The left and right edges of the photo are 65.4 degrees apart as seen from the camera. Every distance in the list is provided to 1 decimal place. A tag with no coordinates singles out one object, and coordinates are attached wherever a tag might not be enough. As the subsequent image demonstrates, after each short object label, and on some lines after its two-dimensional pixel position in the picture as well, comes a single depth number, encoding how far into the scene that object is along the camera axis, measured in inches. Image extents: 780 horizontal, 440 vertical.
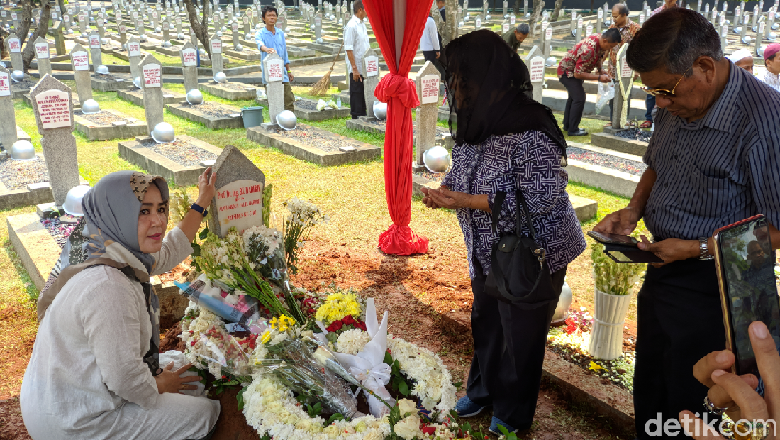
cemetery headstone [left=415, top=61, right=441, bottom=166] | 272.8
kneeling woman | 85.0
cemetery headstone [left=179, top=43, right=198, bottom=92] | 463.8
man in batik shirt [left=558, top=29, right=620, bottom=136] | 338.8
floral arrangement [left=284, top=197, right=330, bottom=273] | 128.3
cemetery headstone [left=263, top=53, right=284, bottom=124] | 375.2
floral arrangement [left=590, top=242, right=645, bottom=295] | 126.3
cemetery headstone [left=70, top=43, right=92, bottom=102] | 431.2
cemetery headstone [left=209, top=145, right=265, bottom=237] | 119.1
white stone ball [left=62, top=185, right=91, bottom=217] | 220.4
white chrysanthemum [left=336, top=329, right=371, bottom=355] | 95.8
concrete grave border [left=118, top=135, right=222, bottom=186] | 291.1
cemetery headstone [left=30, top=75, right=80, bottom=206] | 221.6
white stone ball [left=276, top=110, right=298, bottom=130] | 374.9
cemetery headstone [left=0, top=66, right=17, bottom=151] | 329.4
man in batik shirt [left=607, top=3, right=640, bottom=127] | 343.9
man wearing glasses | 77.7
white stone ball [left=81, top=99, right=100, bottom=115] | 427.7
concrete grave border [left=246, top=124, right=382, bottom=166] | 321.1
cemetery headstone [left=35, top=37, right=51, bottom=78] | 480.4
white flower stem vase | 129.3
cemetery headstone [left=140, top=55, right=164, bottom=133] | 343.9
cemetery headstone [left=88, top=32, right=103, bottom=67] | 609.6
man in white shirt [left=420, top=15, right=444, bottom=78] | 400.5
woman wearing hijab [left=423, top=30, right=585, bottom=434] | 95.7
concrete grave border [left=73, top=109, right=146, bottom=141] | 378.3
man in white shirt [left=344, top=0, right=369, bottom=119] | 399.2
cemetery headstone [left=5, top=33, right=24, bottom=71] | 562.6
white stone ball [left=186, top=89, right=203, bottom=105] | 462.6
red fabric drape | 197.9
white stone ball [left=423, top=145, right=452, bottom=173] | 277.7
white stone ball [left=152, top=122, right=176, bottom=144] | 347.9
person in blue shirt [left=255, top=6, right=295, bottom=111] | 397.4
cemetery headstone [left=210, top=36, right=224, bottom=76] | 567.4
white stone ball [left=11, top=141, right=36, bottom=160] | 311.6
